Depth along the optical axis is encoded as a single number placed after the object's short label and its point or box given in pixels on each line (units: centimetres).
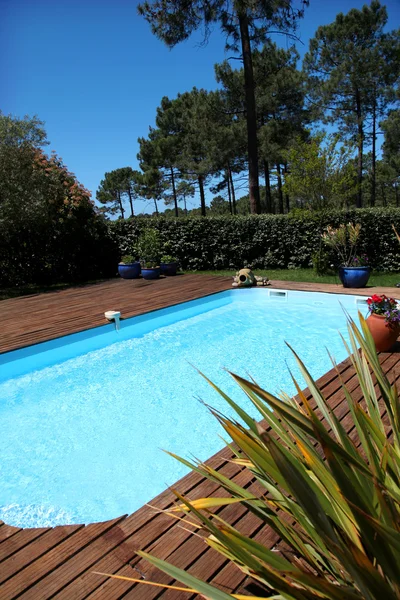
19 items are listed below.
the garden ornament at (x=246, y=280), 993
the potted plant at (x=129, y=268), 1193
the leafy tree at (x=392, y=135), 2225
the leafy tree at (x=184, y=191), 3294
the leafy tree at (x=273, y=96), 1866
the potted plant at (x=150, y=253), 1173
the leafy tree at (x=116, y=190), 5197
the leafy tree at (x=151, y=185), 3309
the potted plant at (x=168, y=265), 1220
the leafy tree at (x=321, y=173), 1025
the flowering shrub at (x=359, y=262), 948
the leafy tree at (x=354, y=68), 1916
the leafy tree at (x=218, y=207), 5007
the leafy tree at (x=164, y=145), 3116
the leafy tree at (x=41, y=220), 1082
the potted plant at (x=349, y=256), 913
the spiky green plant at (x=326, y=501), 81
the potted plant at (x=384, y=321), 493
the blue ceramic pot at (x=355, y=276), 909
